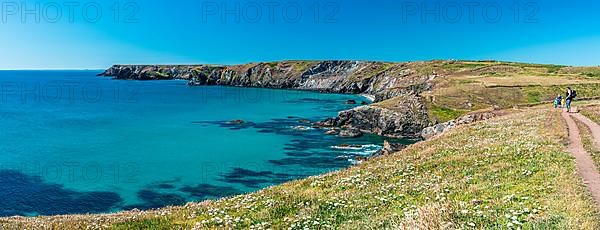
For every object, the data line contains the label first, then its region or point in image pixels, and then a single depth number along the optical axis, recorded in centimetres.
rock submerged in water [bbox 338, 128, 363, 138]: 9239
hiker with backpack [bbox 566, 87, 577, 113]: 5286
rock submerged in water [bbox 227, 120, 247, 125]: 12000
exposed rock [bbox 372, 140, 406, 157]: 6706
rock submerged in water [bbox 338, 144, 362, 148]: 8225
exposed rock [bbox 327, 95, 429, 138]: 9381
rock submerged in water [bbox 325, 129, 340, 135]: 9695
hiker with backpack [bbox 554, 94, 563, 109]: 6062
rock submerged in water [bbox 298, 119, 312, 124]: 11862
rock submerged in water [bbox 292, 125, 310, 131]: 10569
